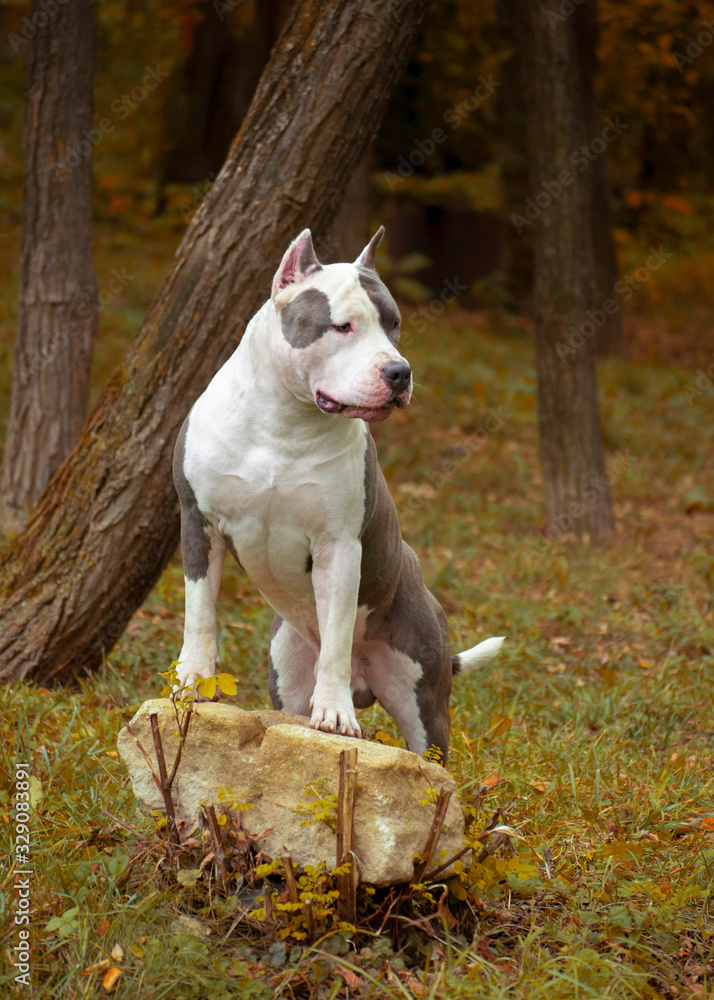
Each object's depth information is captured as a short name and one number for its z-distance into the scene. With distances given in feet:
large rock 17.22
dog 17.92
